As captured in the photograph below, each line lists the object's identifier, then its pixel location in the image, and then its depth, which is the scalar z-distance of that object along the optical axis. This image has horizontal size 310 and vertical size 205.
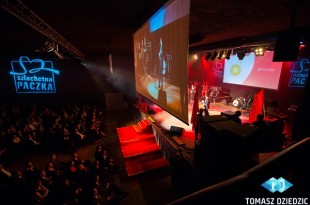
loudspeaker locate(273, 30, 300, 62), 3.18
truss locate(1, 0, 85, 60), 3.40
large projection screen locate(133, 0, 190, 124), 2.93
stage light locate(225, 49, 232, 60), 9.44
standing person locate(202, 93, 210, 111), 10.97
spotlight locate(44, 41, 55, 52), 6.70
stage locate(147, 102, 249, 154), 6.24
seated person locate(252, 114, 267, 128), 5.06
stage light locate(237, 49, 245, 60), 9.27
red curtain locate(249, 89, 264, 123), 7.21
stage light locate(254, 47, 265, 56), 8.75
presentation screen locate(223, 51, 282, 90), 9.84
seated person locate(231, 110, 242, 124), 5.16
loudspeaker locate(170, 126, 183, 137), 6.76
